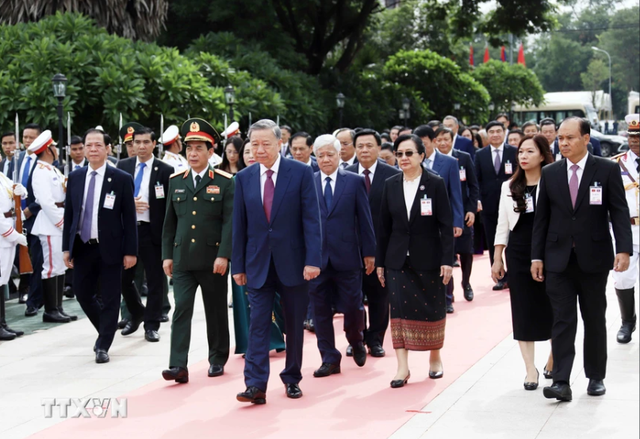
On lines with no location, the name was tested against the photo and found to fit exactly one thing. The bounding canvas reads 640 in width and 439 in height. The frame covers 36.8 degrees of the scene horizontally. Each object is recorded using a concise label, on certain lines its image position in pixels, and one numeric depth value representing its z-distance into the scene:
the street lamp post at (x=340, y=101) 28.52
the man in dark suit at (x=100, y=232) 8.34
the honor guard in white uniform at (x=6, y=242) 9.23
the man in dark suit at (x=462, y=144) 14.92
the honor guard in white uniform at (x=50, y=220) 10.10
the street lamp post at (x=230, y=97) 20.45
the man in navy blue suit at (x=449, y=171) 9.66
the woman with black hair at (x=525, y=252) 7.07
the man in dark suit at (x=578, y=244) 6.57
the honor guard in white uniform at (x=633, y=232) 8.69
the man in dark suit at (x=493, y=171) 12.12
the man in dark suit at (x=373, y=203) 8.44
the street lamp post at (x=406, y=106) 33.06
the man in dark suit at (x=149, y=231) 9.24
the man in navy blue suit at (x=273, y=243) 6.78
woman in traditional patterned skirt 7.30
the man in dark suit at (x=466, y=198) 11.37
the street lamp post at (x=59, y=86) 14.95
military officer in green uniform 7.36
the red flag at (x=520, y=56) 68.23
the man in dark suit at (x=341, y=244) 7.81
